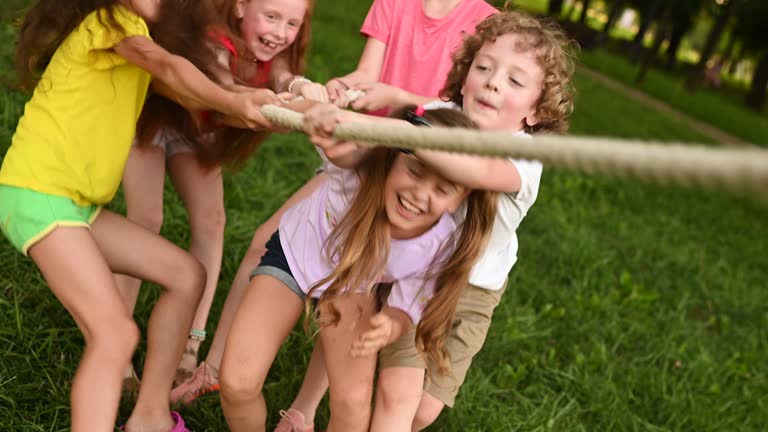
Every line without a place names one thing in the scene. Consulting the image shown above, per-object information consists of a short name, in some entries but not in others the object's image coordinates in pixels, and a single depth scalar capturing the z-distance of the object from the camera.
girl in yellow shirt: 2.02
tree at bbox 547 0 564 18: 23.75
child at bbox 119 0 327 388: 2.46
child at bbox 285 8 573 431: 2.17
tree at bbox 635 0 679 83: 18.84
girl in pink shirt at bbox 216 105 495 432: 2.11
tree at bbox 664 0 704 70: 28.28
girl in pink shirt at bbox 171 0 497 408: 2.66
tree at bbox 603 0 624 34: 22.55
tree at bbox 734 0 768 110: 24.34
